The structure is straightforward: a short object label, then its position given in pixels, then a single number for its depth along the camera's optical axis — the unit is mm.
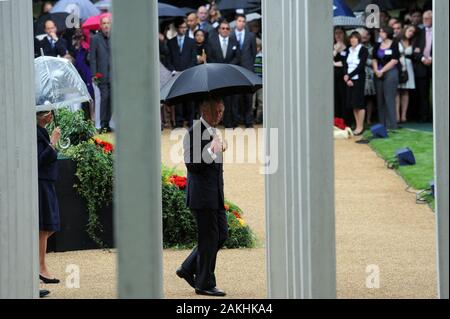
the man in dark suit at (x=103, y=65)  22703
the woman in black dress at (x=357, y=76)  22828
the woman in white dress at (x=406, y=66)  23469
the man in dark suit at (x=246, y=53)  23641
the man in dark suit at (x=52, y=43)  22609
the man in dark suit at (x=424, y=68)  23531
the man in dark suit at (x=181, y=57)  23906
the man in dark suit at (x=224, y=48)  23641
